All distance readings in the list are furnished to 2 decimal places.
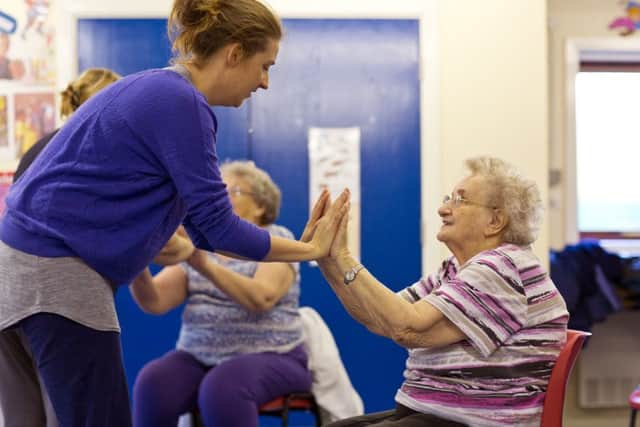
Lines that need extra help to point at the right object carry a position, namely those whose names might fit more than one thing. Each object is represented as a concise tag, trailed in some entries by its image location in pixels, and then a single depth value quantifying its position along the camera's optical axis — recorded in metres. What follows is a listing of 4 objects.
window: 4.45
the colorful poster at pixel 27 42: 3.72
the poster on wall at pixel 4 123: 3.73
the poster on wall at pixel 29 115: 3.74
